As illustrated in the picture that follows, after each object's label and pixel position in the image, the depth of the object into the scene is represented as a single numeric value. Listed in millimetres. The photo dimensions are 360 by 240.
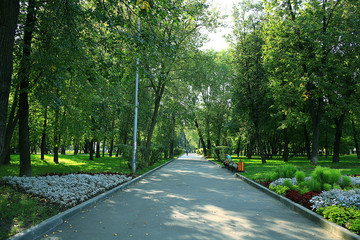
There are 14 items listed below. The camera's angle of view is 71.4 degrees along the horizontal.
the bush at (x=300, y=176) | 8570
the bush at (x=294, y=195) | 6973
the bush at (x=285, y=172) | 10393
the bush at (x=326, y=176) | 7625
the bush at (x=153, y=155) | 22819
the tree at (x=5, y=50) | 4855
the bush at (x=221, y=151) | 27777
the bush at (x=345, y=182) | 7766
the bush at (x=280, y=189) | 8224
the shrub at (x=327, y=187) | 7207
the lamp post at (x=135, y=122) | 15339
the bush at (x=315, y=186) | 7470
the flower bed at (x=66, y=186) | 6957
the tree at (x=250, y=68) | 25484
